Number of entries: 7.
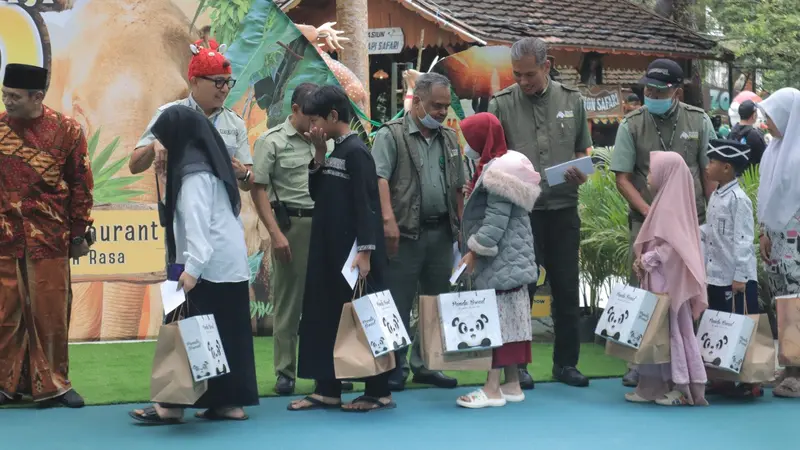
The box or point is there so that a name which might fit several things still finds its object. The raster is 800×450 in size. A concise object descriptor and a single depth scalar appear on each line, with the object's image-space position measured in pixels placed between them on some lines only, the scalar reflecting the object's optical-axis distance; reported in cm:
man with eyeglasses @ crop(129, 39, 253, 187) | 688
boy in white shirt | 762
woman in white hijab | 787
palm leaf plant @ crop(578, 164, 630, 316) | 986
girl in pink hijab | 745
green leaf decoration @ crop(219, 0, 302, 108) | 970
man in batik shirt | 727
